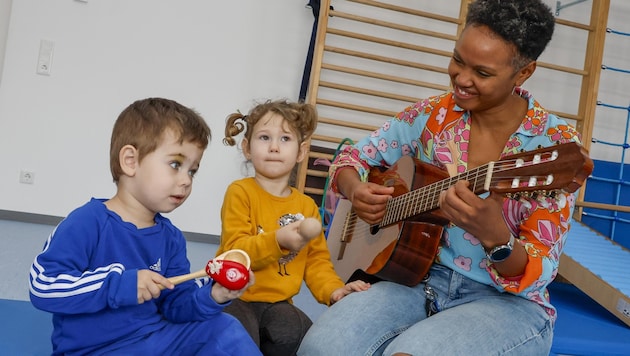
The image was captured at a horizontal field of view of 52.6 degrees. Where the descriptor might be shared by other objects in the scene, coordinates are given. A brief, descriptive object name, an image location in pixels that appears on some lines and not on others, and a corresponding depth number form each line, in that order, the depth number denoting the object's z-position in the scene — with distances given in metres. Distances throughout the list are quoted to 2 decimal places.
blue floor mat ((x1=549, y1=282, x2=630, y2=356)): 1.85
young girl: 1.57
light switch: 3.87
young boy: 1.19
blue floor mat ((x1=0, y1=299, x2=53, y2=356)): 1.37
